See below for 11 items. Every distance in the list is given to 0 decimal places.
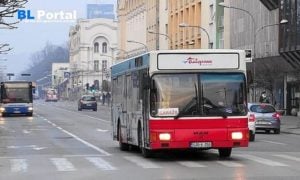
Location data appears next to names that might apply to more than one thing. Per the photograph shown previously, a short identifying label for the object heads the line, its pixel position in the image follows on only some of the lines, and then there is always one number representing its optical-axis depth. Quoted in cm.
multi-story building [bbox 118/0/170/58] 9944
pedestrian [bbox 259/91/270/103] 5496
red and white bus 1855
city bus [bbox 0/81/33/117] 5866
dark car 8550
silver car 3634
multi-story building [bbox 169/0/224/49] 7644
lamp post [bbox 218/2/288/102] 5353
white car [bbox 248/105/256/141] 2909
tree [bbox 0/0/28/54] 2999
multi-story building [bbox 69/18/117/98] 16412
